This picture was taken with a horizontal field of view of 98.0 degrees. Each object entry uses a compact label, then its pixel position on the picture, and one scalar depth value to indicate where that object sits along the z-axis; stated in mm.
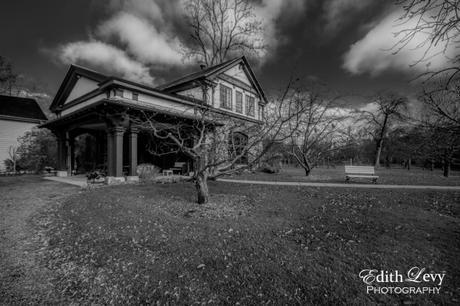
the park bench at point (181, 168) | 13705
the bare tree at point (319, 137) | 12051
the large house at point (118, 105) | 9688
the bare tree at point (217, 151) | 5917
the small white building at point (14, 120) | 17578
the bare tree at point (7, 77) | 22738
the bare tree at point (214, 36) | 19078
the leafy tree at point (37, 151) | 16609
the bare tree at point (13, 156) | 16344
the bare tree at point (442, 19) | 2662
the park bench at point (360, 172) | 10375
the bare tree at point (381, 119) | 24492
